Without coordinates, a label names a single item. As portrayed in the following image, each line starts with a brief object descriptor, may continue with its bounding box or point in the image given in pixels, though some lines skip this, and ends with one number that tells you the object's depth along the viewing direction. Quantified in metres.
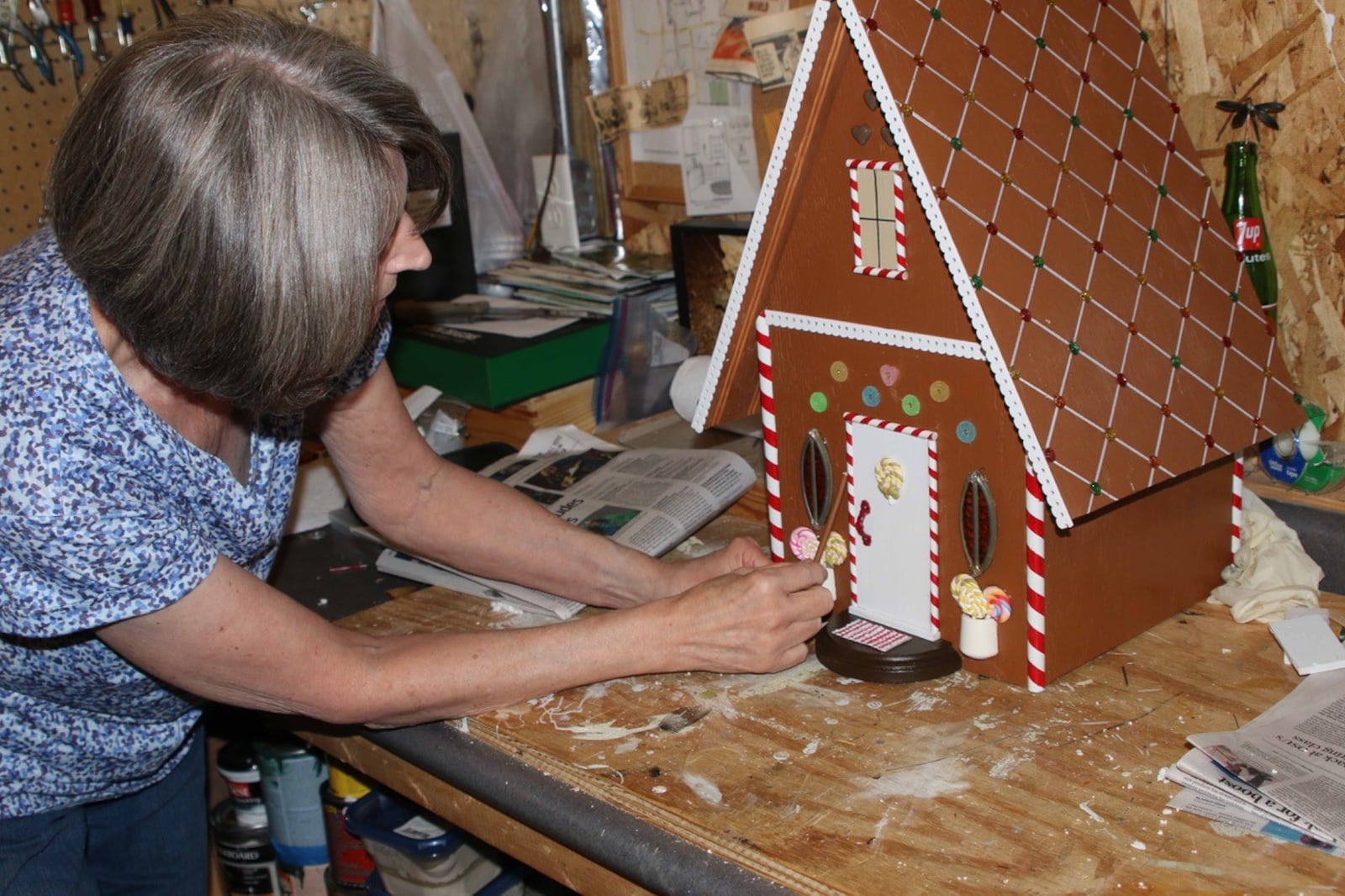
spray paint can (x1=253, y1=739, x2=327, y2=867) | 1.65
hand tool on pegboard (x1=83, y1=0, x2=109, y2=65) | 2.10
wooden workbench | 0.85
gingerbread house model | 1.00
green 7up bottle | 1.36
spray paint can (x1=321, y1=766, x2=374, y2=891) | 1.59
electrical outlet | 2.37
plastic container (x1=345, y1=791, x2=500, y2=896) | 1.50
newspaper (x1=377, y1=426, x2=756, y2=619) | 1.41
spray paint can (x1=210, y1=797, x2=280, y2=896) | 1.79
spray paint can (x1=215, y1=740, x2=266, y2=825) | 1.76
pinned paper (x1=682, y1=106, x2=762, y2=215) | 2.04
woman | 0.85
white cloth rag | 1.17
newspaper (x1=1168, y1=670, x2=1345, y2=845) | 0.87
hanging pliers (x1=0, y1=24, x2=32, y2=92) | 2.05
